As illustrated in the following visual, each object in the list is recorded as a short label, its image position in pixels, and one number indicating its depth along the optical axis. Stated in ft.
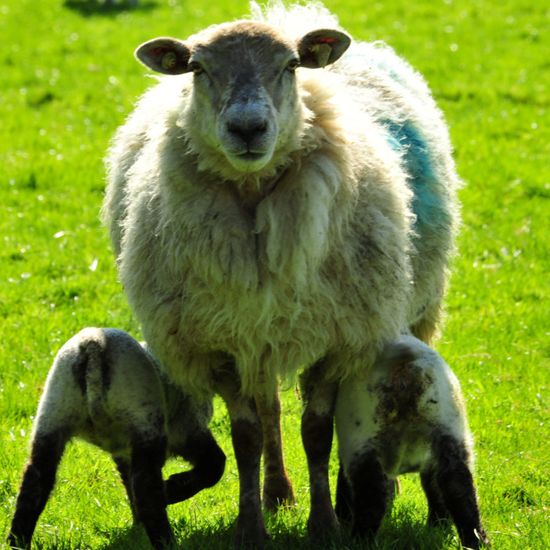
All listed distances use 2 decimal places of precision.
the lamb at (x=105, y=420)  28.58
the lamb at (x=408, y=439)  28.02
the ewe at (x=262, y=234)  27.84
